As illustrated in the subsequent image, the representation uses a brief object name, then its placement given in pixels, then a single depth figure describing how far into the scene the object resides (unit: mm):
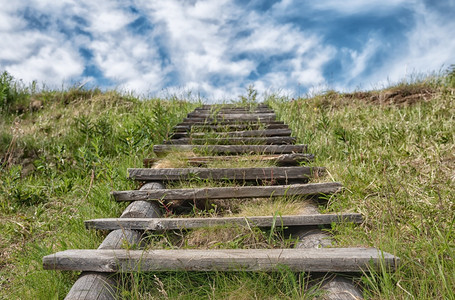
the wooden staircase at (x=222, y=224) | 2191
